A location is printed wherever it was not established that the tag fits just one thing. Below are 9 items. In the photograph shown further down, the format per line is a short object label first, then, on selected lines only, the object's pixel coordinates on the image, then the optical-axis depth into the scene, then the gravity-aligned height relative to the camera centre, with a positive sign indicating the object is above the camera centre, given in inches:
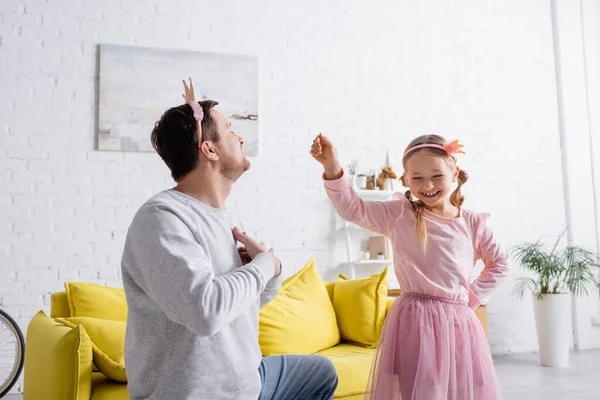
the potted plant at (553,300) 176.2 -21.8
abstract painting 163.9 +43.5
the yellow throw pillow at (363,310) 117.9 -15.7
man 49.0 -3.8
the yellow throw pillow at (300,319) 106.9 -16.2
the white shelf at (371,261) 177.9 -8.7
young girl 72.3 -6.1
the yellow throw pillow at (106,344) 84.8 -15.7
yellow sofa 79.7 -18.0
